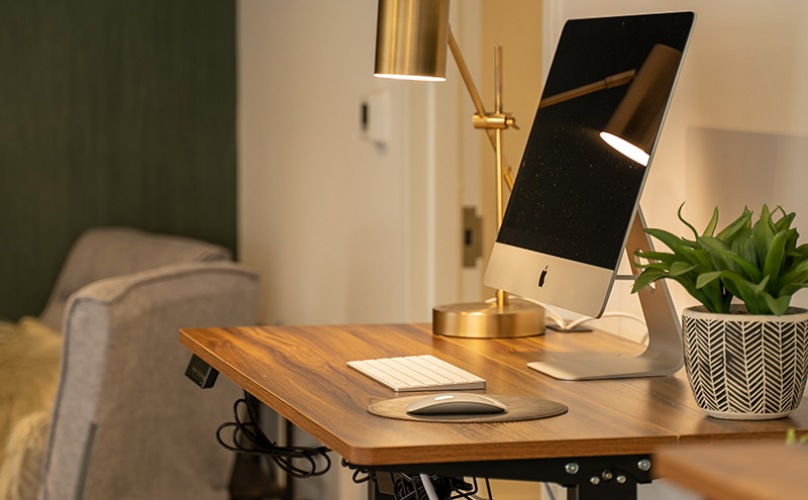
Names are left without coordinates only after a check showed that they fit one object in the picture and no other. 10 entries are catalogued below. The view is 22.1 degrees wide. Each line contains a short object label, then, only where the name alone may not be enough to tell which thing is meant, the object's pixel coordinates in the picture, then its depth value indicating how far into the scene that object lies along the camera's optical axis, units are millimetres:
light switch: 3926
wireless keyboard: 2506
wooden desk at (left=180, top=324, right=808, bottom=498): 2208
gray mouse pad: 2316
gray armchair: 3772
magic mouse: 2331
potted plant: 2312
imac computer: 2543
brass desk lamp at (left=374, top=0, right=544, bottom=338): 2918
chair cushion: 4810
